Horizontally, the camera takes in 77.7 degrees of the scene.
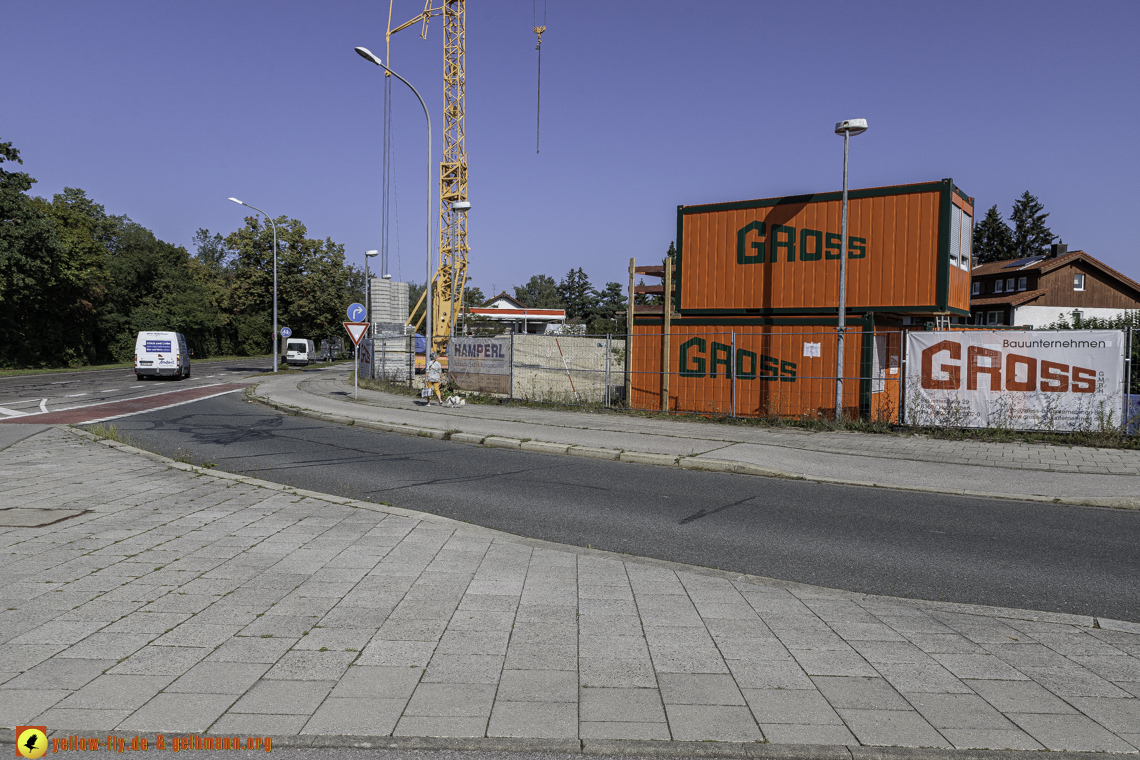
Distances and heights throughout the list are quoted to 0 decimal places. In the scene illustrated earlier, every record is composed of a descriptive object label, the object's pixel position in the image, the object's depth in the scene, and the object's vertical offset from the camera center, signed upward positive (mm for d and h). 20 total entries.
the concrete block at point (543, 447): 12227 -1596
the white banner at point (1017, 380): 12867 -327
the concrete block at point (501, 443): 12766 -1591
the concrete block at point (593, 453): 11617 -1607
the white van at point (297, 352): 52969 +40
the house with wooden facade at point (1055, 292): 48688 +5111
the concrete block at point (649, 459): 11013 -1606
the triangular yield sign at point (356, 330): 20703 +687
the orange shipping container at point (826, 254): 15203 +2449
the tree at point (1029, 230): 77500 +14636
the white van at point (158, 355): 30641 -191
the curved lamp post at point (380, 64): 18784 +7818
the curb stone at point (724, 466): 8453 -1632
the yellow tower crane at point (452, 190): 39188 +9414
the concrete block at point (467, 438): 13336 -1593
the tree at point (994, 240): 77875 +13567
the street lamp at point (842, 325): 14334 +729
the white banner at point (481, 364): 21344 -292
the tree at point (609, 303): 102188 +8128
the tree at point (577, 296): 115938 +11547
